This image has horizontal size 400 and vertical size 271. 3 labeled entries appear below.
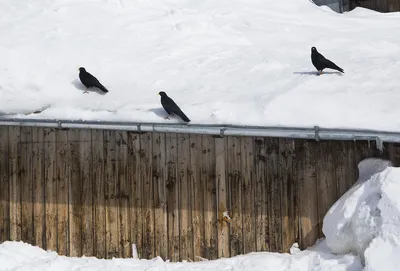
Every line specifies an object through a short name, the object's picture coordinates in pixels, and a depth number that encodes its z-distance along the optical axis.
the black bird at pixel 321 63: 15.81
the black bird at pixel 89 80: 16.20
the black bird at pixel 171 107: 14.24
